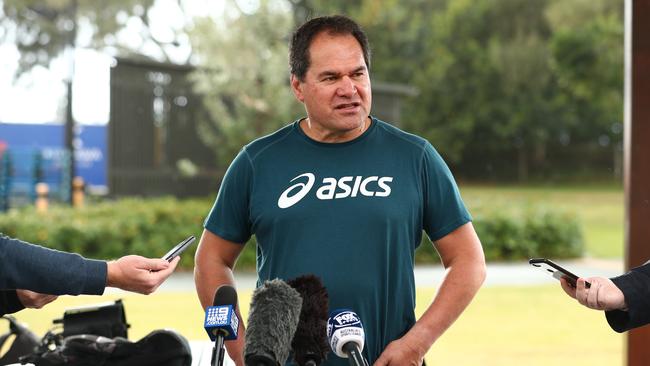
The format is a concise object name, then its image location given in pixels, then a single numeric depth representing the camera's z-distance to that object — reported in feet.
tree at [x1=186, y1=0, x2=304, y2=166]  45.96
